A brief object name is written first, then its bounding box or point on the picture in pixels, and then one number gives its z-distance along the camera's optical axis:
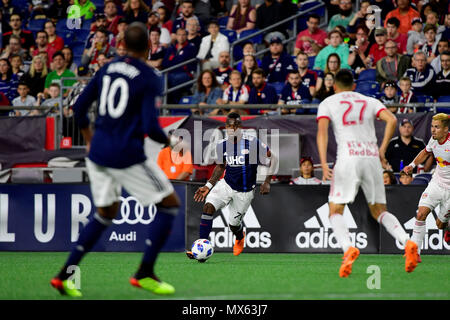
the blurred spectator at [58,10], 22.84
